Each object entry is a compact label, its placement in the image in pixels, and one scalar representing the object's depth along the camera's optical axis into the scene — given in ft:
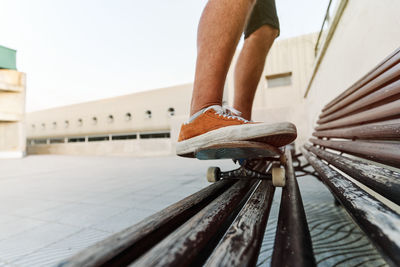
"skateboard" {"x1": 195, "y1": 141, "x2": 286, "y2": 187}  2.51
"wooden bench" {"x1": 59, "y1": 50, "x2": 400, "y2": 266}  1.00
